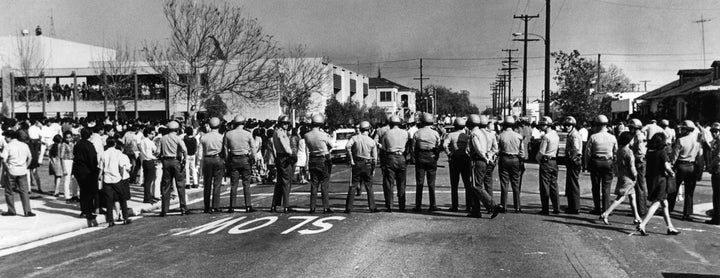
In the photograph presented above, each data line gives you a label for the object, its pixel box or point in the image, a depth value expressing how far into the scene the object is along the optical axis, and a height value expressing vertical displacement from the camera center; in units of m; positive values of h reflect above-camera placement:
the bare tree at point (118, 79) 54.02 +3.49
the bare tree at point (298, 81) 48.25 +2.90
